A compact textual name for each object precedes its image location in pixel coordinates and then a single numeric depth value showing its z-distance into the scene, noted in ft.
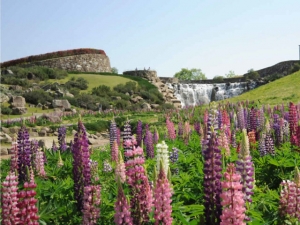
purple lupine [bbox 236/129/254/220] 9.31
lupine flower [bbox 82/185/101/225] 9.08
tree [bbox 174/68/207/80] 328.49
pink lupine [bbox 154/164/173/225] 7.63
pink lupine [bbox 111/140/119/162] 18.82
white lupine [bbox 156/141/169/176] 13.05
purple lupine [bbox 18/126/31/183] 15.96
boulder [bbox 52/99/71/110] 87.13
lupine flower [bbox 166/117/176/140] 32.60
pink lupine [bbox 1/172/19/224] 7.98
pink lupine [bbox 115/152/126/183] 12.42
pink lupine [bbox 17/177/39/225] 7.83
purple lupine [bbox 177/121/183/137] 34.83
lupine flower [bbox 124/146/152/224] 8.55
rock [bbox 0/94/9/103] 85.09
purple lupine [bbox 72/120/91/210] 11.86
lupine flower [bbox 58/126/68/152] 27.40
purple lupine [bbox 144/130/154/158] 22.32
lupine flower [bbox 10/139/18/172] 16.37
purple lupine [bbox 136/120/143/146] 25.38
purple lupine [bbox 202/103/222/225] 8.35
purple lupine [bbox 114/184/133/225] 7.82
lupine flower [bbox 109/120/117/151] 25.36
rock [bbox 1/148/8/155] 43.16
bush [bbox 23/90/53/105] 90.04
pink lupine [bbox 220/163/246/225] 7.07
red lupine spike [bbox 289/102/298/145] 25.10
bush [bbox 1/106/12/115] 76.53
